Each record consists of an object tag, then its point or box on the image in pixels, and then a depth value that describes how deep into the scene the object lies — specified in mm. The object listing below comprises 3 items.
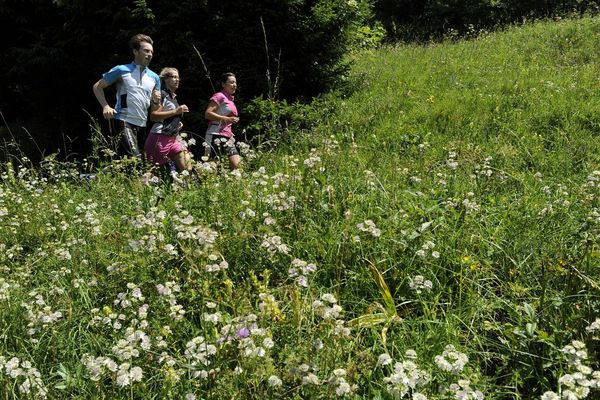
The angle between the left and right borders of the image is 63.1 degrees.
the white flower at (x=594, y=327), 2053
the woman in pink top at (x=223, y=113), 5926
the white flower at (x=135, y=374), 1853
